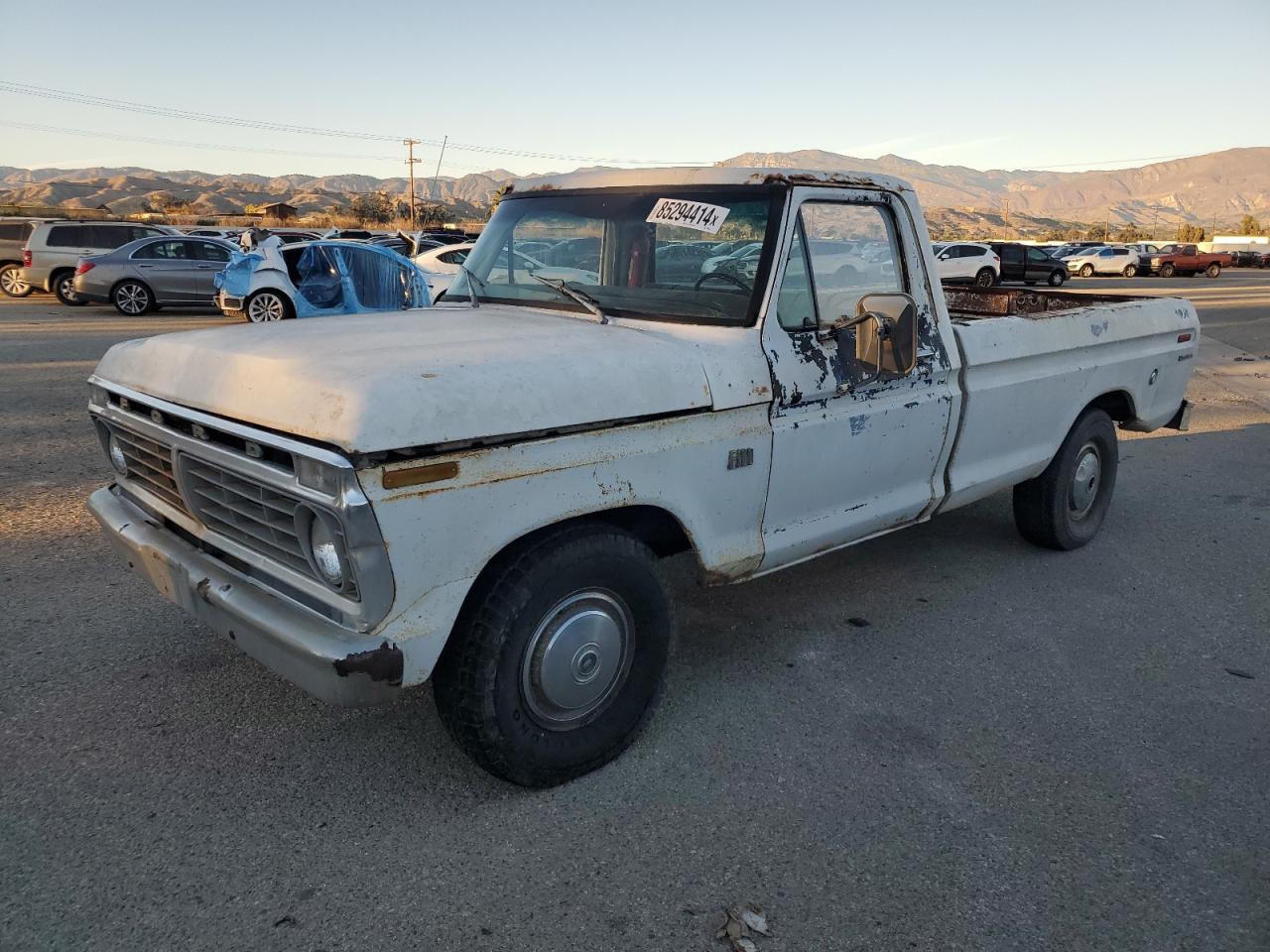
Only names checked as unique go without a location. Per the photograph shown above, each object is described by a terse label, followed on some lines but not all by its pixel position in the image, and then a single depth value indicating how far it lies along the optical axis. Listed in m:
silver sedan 16.44
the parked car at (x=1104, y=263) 41.69
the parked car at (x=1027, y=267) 32.44
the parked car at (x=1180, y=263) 41.38
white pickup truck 2.36
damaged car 13.34
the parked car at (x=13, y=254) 19.80
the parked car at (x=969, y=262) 30.19
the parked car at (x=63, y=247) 17.98
